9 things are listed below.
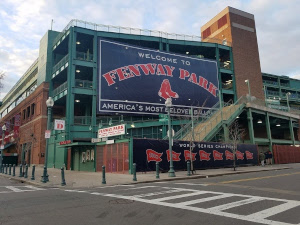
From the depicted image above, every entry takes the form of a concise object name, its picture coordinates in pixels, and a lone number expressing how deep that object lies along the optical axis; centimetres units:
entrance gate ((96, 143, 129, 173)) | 2016
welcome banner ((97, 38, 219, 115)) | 3334
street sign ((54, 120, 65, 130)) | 2048
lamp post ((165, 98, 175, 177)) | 1701
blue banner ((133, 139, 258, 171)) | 1986
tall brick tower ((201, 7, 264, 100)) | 4594
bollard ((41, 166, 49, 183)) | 1517
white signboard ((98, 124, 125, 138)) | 2076
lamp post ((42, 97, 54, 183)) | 1513
